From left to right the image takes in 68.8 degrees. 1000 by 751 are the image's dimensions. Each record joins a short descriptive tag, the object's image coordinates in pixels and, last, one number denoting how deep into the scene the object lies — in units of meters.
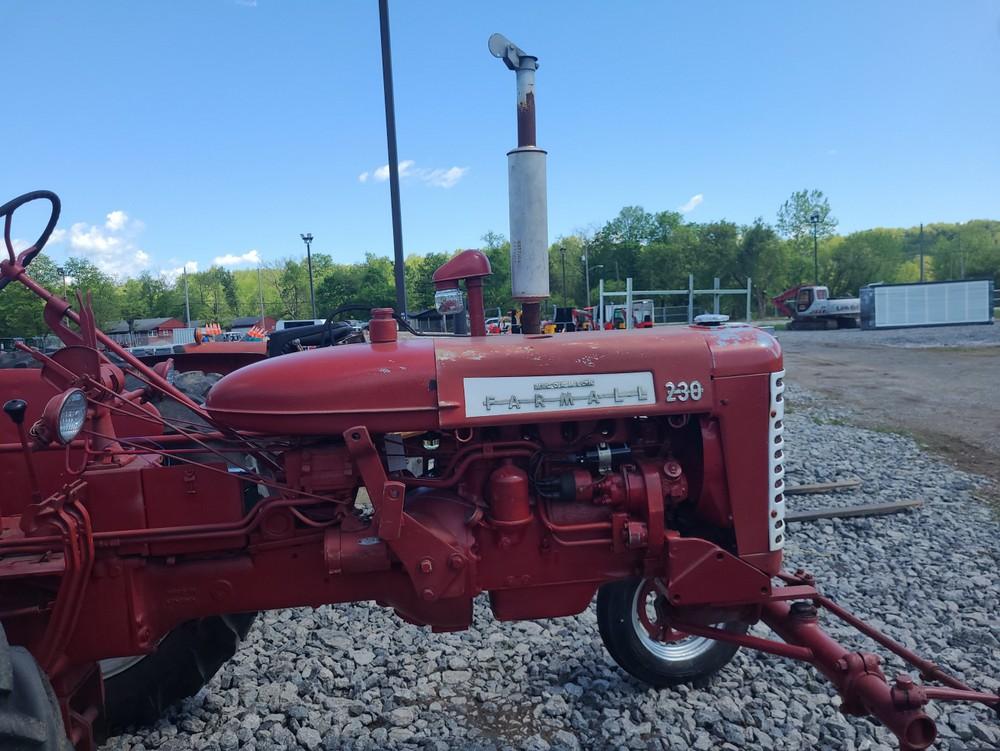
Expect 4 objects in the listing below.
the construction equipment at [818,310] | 33.50
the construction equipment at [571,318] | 19.51
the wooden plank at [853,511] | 5.18
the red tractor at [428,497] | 2.24
